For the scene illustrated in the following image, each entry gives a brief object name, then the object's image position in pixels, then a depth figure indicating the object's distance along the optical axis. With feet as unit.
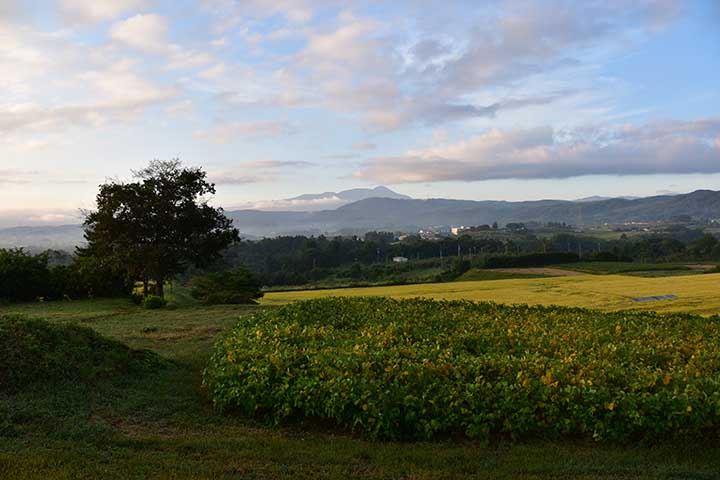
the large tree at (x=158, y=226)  80.48
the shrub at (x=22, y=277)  75.25
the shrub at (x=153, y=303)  71.07
